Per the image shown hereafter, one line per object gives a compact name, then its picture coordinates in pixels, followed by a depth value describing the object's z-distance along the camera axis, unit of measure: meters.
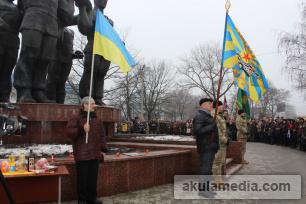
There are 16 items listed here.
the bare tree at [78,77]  33.06
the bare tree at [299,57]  23.06
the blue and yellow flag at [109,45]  6.15
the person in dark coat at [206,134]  6.29
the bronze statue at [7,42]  10.04
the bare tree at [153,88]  46.41
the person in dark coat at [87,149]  5.34
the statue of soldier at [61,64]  11.12
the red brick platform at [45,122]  9.22
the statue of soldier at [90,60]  11.12
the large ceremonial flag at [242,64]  7.67
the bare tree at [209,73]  44.03
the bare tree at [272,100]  66.27
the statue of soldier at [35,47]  9.45
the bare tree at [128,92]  36.84
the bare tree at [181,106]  69.90
